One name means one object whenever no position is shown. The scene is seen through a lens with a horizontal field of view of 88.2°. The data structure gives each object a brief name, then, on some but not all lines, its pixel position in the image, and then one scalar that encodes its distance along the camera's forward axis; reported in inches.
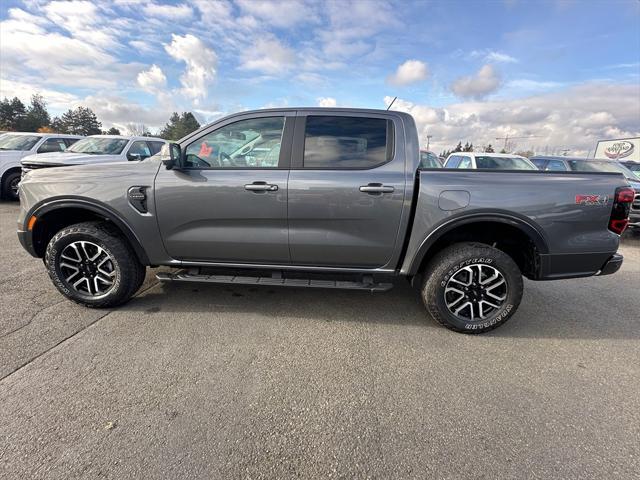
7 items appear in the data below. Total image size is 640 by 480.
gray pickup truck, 109.9
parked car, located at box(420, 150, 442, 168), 398.6
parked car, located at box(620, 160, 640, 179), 424.5
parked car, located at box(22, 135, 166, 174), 288.7
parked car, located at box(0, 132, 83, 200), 346.0
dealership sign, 1082.6
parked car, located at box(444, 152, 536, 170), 341.1
